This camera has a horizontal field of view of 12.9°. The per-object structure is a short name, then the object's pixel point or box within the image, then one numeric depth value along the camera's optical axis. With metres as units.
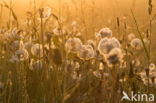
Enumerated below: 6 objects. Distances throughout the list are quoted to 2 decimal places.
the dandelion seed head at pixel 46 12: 4.36
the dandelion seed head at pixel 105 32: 4.16
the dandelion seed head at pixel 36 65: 4.09
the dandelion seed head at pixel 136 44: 5.15
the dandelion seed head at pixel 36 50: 4.18
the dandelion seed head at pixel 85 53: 3.74
